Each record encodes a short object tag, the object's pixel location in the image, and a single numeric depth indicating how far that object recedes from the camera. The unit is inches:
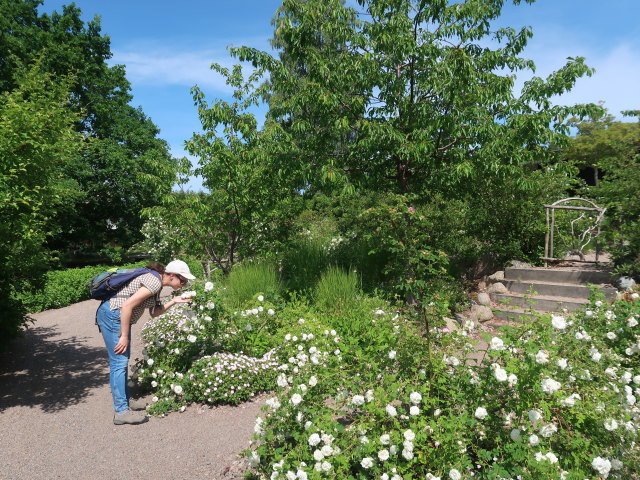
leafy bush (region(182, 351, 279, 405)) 155.2
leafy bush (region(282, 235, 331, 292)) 259.2
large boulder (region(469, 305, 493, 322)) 239.1
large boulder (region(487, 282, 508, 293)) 260.8
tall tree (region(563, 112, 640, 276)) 225.4
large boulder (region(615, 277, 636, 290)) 213.8
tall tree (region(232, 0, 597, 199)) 213.3
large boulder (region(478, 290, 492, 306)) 253.1
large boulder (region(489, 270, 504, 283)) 275.4
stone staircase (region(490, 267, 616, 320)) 233.9
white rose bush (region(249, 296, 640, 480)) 79.5
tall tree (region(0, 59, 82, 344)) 141.3
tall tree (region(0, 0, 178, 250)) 614.9
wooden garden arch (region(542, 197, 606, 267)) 278.7
